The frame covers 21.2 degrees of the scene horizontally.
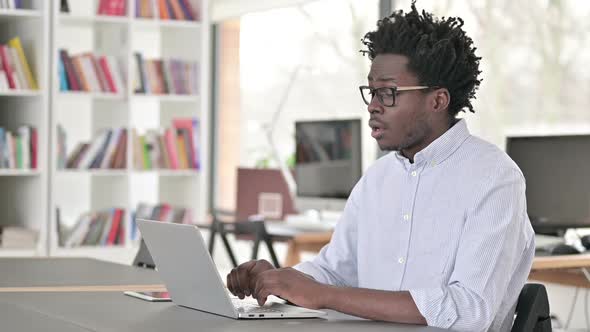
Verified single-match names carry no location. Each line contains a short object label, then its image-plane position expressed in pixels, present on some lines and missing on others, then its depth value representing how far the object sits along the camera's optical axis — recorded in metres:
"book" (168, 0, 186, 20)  9.09
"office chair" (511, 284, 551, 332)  3.07
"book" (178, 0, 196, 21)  9.13
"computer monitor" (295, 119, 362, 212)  8.52
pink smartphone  3.31
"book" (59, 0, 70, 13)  8.51
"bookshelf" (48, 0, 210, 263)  8.65
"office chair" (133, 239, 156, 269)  4.76
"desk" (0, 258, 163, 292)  3.76
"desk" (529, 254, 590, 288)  5.99
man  3.02
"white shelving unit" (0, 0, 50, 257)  8.38
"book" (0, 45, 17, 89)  8.22
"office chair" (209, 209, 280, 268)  7.83
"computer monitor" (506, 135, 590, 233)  6.71
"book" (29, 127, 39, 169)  8.45
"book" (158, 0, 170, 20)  9.05
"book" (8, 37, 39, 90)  8.30
